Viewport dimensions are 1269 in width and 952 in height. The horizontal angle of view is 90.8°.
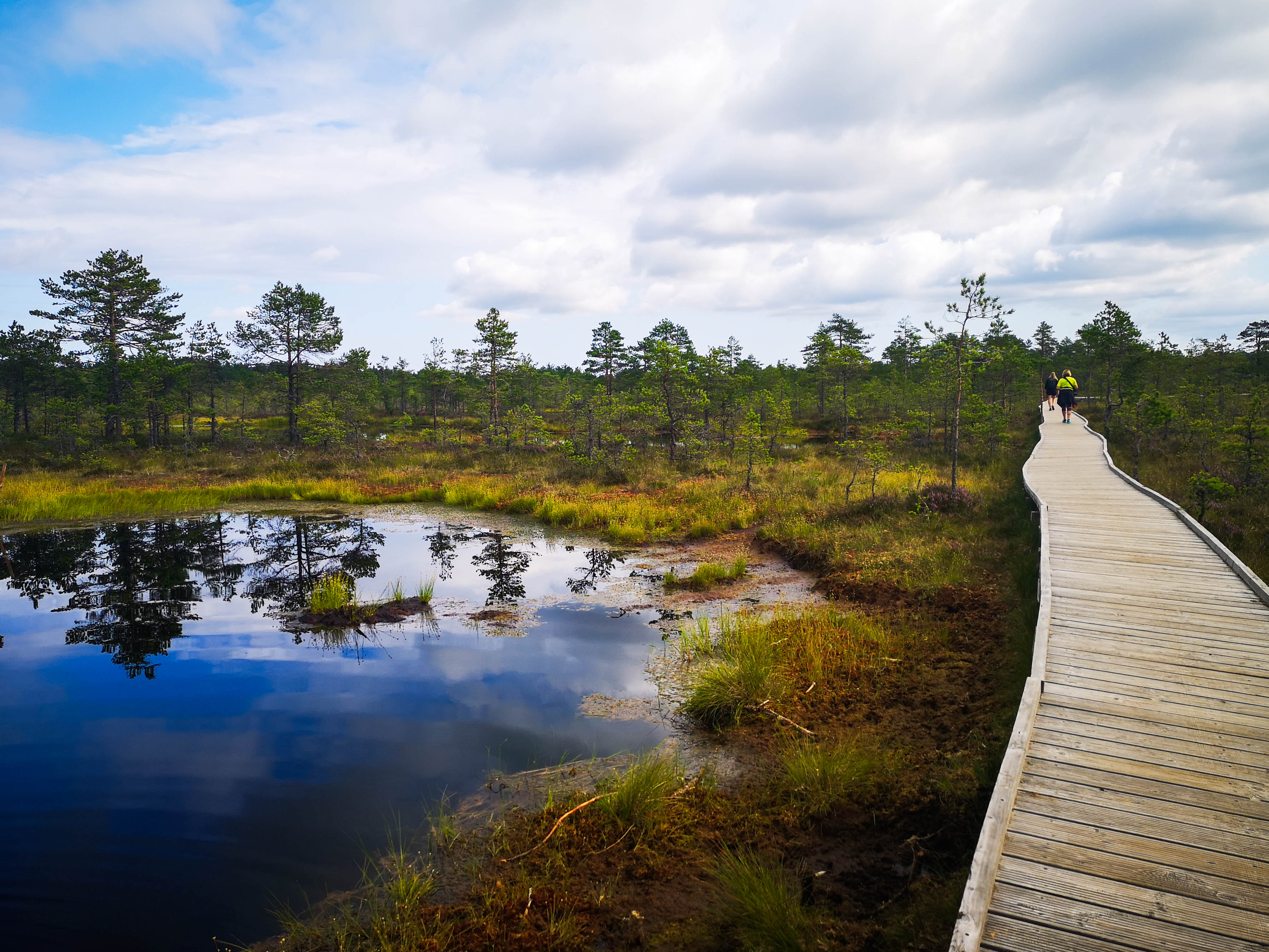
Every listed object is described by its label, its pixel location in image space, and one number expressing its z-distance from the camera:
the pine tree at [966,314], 12.52
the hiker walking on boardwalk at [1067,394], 25.39
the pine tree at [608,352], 44.06
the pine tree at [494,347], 30.84
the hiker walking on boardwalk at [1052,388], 32.38
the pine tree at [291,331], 30.36
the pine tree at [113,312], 31.02
